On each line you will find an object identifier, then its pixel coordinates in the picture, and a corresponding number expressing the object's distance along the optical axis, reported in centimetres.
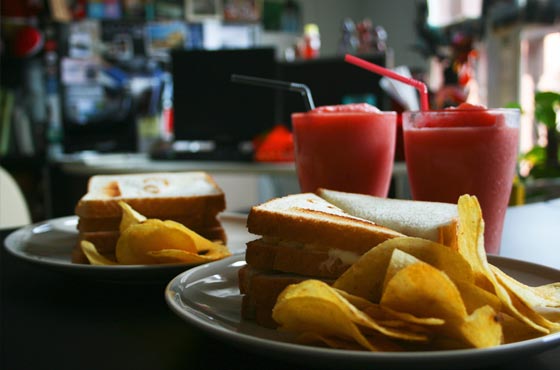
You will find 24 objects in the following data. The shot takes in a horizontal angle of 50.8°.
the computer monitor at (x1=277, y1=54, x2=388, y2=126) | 319
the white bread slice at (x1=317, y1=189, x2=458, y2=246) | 50
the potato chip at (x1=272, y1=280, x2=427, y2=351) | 39
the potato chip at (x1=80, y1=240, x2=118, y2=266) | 69
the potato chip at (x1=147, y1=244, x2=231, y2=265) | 64
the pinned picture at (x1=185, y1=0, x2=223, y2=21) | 463
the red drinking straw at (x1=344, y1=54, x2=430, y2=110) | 88
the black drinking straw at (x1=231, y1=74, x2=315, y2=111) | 91
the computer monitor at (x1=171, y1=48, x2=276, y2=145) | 328
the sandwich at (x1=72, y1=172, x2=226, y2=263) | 80
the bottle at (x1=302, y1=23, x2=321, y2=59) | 405
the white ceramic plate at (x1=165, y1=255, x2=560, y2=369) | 36
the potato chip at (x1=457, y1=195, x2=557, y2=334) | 43
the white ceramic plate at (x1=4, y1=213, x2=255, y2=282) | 63
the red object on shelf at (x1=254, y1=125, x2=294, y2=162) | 295
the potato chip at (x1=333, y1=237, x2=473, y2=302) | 44
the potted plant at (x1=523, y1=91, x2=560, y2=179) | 238
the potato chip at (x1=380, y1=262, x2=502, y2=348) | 38
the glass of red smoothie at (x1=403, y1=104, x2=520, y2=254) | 80
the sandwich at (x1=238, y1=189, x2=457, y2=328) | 50
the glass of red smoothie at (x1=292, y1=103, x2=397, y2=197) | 90
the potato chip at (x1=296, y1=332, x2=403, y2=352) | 40
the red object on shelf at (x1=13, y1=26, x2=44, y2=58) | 379
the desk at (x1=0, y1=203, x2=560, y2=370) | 45
